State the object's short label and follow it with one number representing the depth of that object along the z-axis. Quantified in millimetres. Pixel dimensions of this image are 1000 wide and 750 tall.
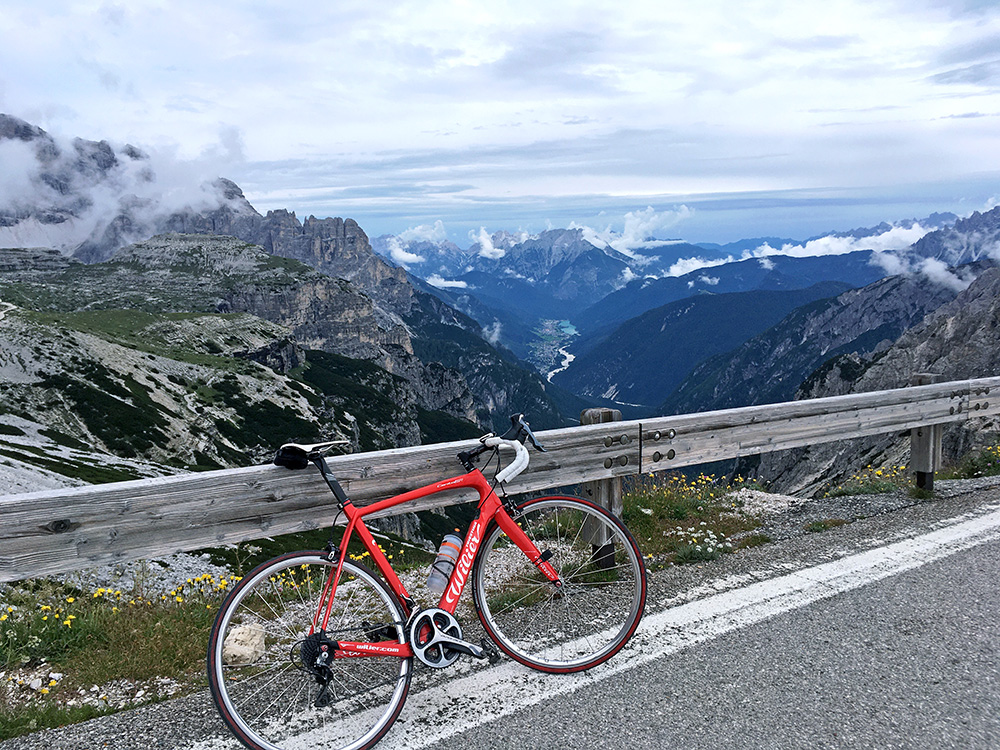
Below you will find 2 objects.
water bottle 4043
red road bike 3604
